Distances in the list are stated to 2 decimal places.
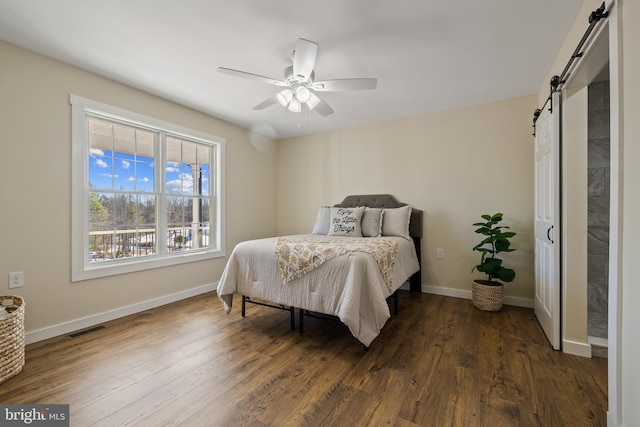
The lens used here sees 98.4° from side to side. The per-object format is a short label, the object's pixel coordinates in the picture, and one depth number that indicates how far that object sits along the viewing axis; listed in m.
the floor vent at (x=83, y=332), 2.41
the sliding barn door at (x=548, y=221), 2.09
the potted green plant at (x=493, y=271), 2.90
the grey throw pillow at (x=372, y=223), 3.46
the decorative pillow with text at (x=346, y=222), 3.47
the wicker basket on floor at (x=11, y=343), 1.73
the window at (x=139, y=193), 2.64
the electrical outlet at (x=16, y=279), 2.19
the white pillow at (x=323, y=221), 3.80
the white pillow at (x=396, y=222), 3.46
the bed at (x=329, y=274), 2.07
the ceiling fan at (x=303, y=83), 1.91
